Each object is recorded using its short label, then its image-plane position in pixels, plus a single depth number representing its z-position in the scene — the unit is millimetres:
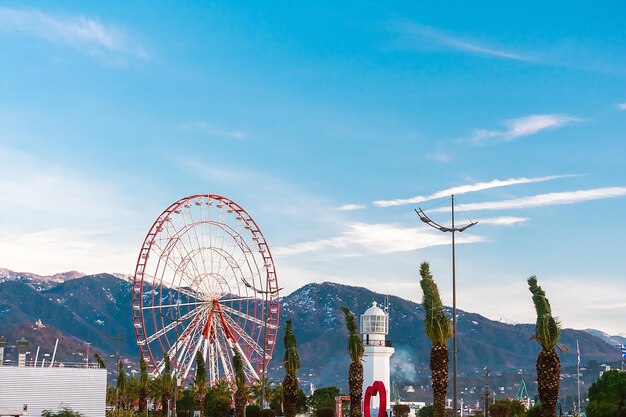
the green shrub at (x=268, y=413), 88375
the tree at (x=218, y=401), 104062
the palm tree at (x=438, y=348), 50844
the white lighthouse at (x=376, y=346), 113438
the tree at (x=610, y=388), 91375
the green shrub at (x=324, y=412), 93200
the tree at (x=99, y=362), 97394
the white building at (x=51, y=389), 78250
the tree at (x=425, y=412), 127188
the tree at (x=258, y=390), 103812
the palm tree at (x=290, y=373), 68500
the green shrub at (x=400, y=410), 101231
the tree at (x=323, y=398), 121625
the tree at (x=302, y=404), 118138
